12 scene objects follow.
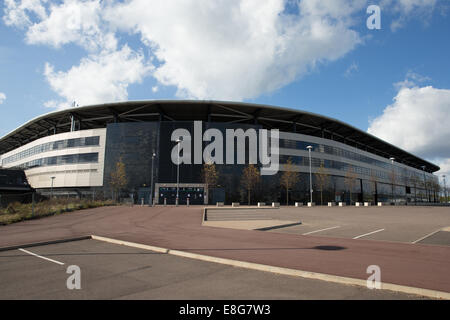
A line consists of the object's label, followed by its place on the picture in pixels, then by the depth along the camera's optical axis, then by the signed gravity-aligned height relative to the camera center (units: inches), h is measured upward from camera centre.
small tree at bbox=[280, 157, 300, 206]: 1909.3 +110.6
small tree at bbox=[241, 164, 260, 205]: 1819.6 +94.9
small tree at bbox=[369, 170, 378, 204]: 2731.3 +100.0
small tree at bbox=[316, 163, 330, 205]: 2073.1 +115.6
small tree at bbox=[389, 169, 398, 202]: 2950.1 +184.1
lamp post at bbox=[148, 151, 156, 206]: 1729.1 +25.9
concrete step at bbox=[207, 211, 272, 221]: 825.5 -79.8
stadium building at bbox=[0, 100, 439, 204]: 1822.1 +297.6
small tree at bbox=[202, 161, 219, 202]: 1761.8 +110.0
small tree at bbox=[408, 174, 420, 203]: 3599.7 +191.4
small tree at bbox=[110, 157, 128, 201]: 1818.4 +68.1
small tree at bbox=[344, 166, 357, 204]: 2303.2 +122.7
